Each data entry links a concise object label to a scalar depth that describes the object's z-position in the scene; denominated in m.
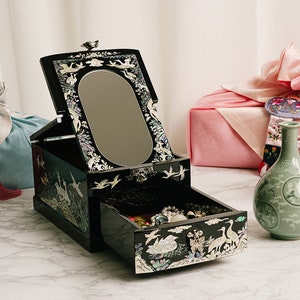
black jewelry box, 1.54
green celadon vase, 1.61
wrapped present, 2.05
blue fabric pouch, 1.93
